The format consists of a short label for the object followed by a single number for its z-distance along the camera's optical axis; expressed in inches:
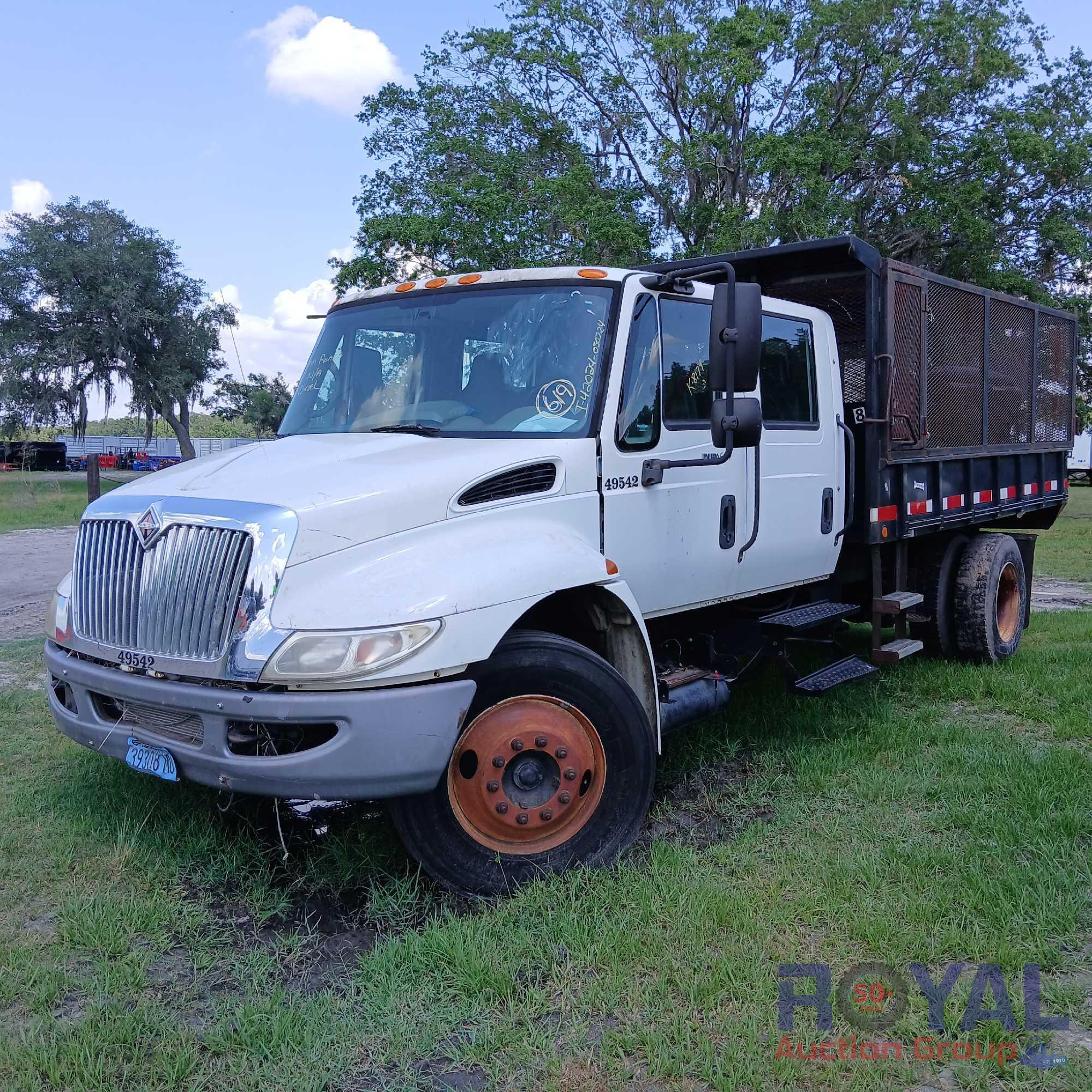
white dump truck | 133.0
